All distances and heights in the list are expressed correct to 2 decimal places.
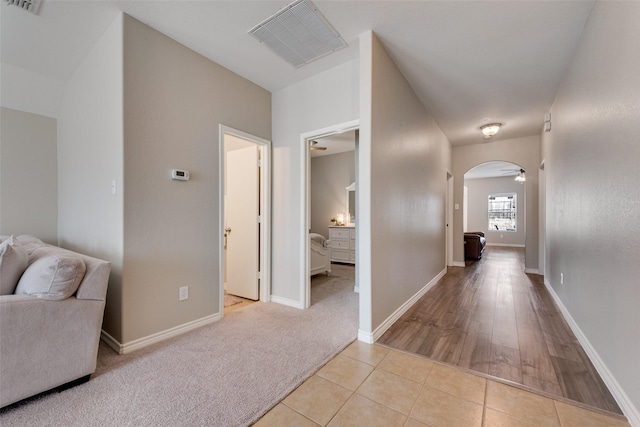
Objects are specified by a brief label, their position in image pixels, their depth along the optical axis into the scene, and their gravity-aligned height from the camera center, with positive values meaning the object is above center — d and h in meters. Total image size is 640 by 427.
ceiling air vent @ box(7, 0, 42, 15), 1.94 +1.53
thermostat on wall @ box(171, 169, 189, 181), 2.34 +0.33
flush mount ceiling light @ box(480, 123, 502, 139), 4.40 +1.38
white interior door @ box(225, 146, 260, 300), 3.36 -0.14
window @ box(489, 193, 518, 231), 9.86 -0.01
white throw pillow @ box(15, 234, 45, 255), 2.07 -0.28
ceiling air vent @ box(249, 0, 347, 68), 2.05 +1.52
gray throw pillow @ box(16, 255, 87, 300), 1.53 -0.39
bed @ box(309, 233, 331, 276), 4.38 -0.75
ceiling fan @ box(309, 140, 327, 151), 5.81 +1.43
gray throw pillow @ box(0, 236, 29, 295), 1.53 -0.33
